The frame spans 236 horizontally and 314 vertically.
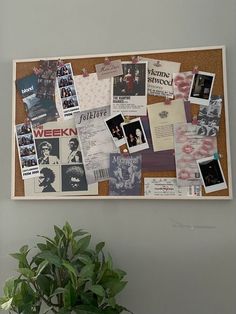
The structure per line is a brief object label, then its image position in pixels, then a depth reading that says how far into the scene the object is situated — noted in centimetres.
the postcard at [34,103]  139
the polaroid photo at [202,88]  130
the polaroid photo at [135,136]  132
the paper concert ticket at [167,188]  129
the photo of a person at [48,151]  137
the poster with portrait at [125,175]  132
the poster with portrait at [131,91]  133
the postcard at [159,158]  130
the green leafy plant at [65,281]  108
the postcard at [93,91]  135
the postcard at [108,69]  135
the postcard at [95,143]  134
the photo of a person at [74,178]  135
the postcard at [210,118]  129
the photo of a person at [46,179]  137
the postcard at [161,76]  132
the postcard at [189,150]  129
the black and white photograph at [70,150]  135
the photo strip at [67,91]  137
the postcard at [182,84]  131
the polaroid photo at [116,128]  133
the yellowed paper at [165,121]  131
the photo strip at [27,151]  138
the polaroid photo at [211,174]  127
